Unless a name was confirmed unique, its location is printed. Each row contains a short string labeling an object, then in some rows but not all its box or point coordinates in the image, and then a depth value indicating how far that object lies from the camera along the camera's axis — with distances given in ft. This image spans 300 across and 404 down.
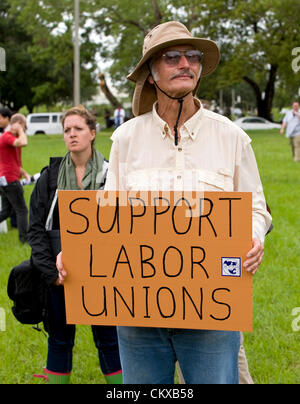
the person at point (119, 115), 117.39
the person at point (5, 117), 27.49
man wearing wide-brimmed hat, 7.80
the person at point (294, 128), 53.47
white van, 142.20
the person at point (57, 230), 11.62
